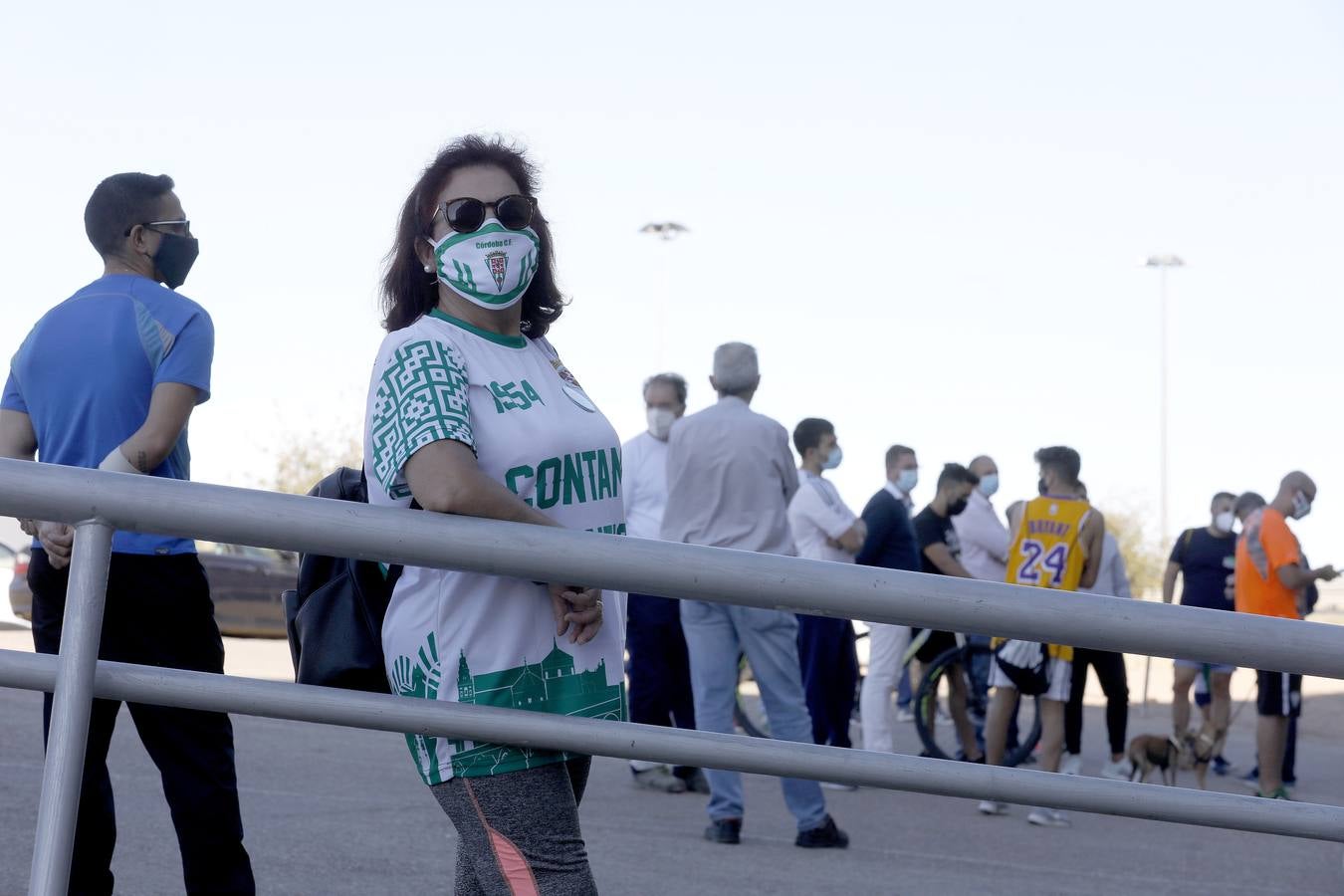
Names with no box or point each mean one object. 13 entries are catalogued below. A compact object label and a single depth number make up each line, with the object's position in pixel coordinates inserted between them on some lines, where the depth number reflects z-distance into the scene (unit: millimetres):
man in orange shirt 16734
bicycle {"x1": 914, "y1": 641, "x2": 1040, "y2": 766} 18125
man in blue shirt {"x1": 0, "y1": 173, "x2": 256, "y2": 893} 6695
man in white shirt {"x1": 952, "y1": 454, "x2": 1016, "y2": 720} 21422
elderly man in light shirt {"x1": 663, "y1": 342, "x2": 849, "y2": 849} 13031
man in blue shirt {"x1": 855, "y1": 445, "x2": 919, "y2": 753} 17297
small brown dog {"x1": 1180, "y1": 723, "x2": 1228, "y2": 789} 17797
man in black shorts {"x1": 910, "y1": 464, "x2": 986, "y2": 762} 19078
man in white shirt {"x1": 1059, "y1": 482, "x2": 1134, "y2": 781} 16750
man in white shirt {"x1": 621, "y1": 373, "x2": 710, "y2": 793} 16094
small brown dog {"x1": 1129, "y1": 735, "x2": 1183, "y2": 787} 16937
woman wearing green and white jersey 4602
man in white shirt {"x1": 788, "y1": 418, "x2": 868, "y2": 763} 16906
